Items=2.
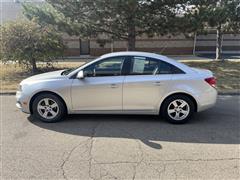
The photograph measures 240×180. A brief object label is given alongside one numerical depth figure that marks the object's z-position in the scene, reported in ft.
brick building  50.31
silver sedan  11.70
